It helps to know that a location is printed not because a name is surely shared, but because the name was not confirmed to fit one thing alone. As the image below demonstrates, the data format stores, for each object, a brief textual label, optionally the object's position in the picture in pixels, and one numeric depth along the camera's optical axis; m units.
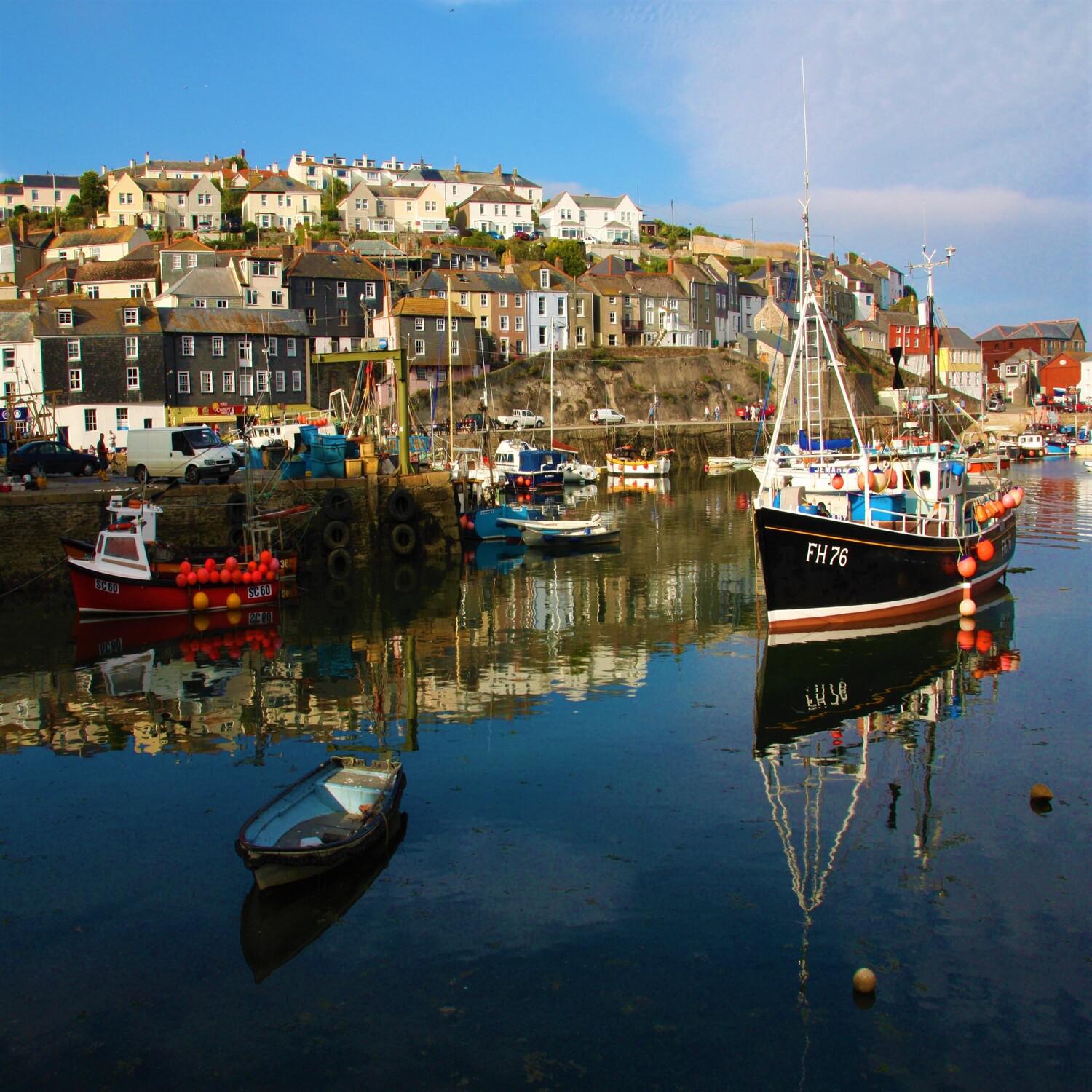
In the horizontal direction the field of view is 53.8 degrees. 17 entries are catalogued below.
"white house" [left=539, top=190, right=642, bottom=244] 123.56
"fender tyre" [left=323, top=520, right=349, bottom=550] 35.84
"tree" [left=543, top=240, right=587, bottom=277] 103.19
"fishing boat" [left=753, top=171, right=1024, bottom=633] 24.89
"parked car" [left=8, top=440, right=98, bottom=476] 36.72
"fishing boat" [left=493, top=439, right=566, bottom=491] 58.44
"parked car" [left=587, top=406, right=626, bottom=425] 86.12
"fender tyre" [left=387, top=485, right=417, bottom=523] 37.53
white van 38.00
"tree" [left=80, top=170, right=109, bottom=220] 111.00
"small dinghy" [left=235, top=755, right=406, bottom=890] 12.18
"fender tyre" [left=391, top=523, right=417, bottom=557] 37.31
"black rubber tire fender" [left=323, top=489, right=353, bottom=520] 36.31
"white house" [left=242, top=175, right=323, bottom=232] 112.06
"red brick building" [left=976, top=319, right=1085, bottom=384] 144.88
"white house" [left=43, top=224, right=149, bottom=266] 93.44
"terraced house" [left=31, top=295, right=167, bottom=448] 56.72
